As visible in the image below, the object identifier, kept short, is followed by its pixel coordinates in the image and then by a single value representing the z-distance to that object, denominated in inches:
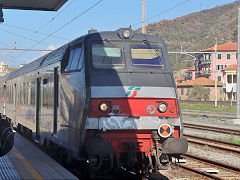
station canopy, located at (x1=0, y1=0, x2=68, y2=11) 455.8
